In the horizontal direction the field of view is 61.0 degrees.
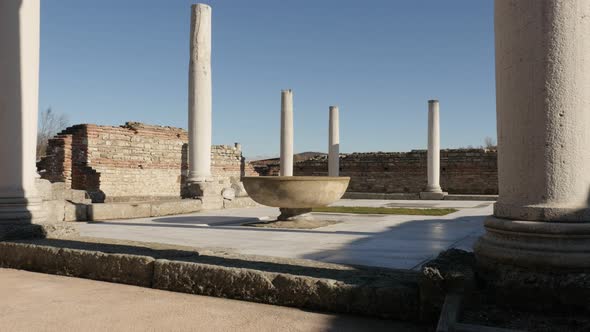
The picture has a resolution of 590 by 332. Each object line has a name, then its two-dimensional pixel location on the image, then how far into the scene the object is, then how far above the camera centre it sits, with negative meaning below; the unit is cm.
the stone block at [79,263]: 387 -69
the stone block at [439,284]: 278 -58
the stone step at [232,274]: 300 -66
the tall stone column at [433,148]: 1917 +124
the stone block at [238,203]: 1171 -56
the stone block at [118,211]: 854 -54
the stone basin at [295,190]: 702 -15
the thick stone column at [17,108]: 533 +79
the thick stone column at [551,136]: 273 +24
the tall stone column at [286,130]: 1830 +184
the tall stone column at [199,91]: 1177 +211
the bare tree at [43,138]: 3688 +349
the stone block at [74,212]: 831 -53
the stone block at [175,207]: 955 -54
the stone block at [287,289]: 294 -71
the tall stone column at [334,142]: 2095 +160
